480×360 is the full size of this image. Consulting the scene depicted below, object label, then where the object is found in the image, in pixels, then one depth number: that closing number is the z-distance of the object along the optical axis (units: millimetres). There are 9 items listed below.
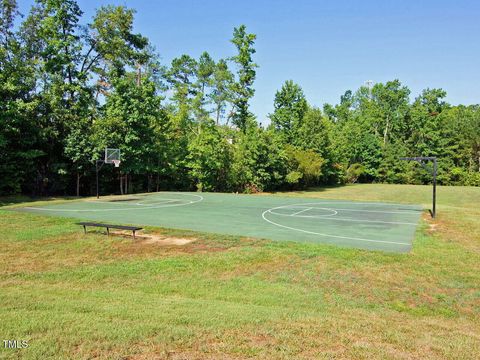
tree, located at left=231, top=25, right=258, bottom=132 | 42094
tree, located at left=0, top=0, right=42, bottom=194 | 23312
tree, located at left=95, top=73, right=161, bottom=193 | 27297
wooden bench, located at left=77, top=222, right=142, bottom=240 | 12481
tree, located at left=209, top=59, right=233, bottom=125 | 44594
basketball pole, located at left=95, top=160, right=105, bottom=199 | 24441
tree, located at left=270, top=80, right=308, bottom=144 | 44553
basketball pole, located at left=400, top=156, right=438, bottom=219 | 16412
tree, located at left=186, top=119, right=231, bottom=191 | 32250
